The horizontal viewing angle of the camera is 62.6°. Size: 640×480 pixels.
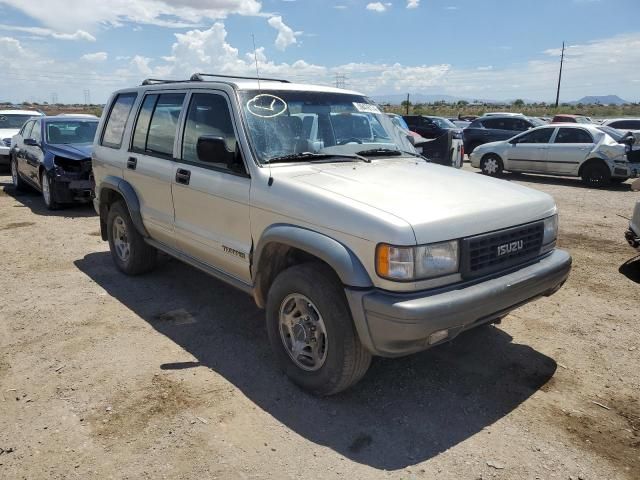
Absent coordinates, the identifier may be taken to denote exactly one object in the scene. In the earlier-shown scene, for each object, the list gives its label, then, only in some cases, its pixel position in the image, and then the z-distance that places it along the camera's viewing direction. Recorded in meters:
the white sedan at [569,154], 12.48
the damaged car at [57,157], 9.07
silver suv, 2.97
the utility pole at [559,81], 61.59
